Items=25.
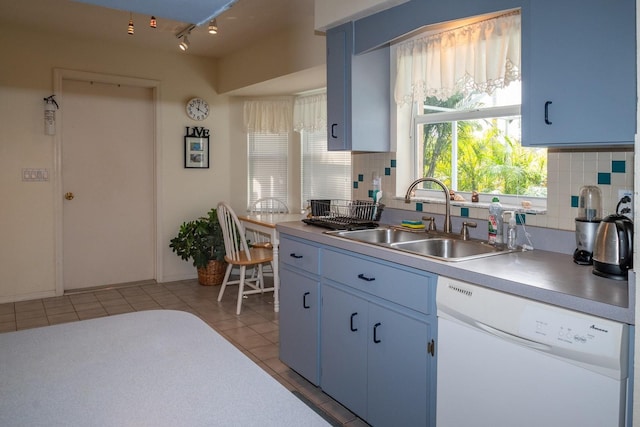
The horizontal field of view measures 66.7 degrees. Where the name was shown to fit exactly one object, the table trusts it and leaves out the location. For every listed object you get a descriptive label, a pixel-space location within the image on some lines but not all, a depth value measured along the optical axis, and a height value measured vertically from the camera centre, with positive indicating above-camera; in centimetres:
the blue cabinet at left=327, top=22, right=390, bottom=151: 295 +61
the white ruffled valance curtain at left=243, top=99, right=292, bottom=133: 527 +85
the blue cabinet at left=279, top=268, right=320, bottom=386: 262 -73
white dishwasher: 135 -53
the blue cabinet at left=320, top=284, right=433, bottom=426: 198 -75
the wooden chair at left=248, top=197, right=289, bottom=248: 525 -16
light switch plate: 440 +18
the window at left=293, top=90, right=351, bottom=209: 476 +36
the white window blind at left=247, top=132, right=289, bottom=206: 542 +32
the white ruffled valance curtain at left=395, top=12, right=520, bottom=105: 235 +71
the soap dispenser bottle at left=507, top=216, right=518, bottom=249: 217 -18
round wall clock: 520 +91
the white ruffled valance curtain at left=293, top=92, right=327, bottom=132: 480 +82
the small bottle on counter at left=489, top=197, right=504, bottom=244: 225 -14
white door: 475 +10
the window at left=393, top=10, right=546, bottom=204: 242 +50
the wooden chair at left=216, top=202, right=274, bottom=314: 410 -52
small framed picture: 521 +45
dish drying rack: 283 -14
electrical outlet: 185 -4
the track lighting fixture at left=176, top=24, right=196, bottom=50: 381 +137
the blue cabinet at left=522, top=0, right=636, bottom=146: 160 +43
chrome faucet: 256 -10
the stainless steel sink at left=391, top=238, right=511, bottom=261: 229 -26
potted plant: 488 -53
